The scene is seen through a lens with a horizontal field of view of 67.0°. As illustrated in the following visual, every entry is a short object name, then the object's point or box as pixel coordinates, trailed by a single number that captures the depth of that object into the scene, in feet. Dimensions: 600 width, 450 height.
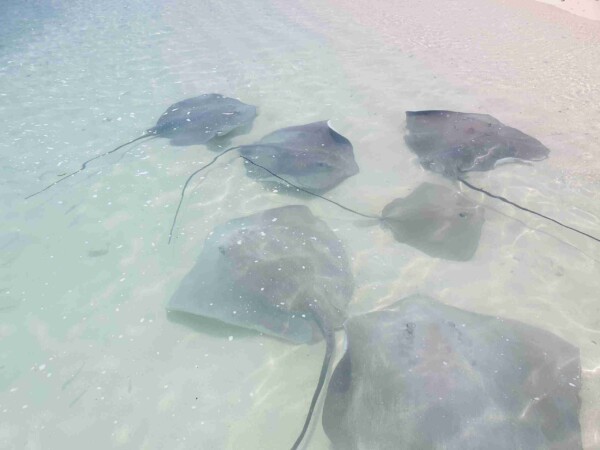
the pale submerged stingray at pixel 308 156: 17.74
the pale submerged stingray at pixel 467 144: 17.99
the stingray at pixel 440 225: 14.79
